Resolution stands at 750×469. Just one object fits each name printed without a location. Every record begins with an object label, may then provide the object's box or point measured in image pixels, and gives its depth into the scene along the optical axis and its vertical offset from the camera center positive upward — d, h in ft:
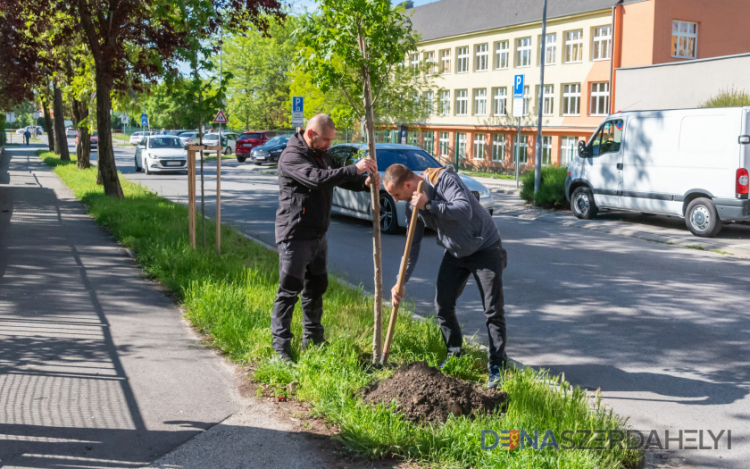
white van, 41.68 -0.62
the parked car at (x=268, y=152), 128.06 +0.03
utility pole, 63.52 +0.79
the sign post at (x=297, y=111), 79.10 +4.43
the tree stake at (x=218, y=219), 31.70 -2.86
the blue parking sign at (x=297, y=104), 80.07 +5.17
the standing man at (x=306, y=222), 16.87 -1.62
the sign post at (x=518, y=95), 73.92 +5.92
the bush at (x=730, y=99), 63.93 +5.03
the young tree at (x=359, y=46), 16.99 +2.52
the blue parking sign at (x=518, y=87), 75.20 +6.81
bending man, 16.01 -1.92
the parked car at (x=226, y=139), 168.53 +2.86
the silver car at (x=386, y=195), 43.83 -2.48
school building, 122.42 +17.83
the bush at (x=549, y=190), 59.36 -2.88
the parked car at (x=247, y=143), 144.97 +1.73
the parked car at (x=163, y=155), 99.35 -0.48
